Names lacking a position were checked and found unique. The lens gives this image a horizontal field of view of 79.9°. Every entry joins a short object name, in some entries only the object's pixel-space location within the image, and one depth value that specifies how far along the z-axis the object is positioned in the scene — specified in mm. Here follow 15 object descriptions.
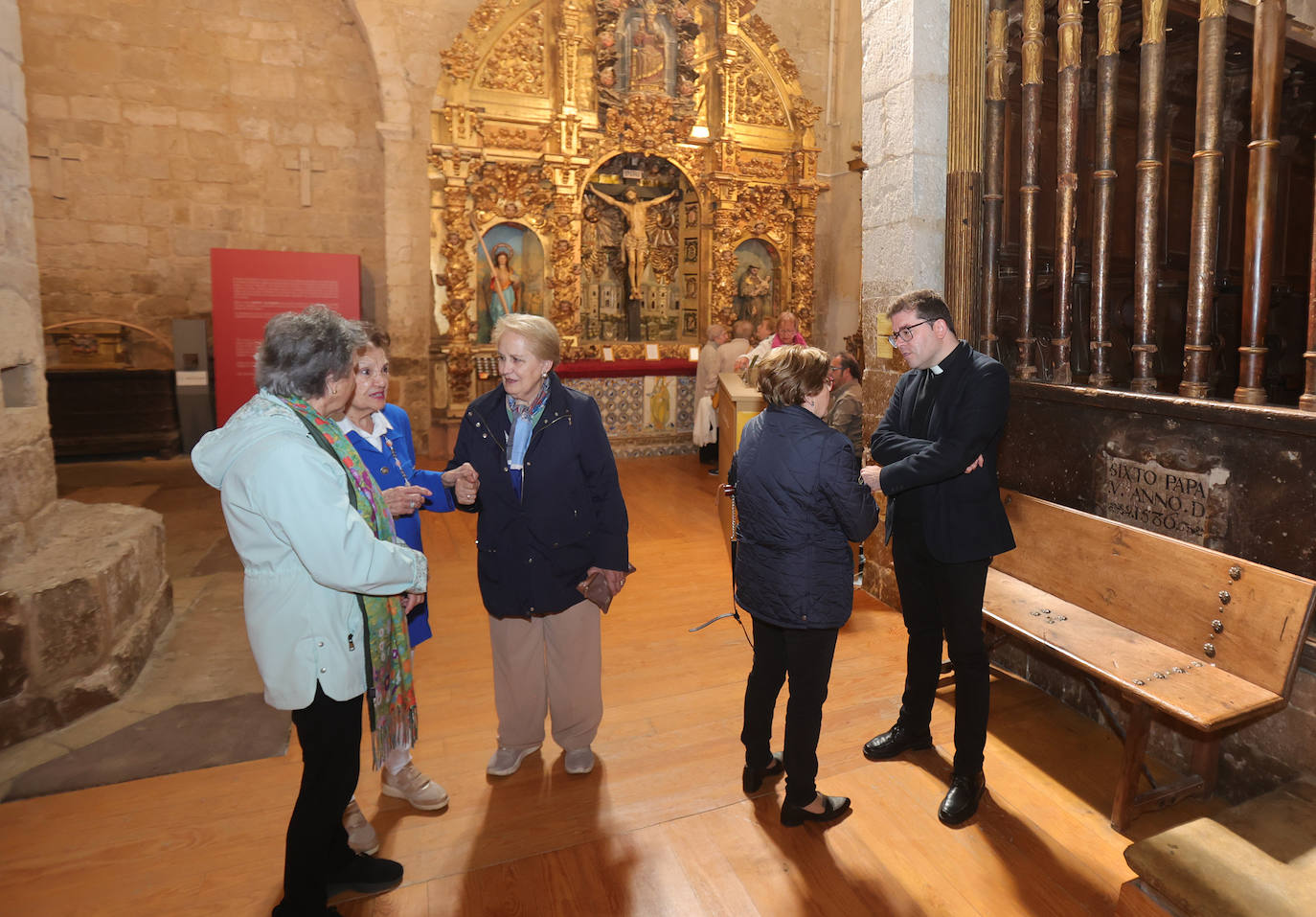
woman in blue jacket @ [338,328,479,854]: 2619
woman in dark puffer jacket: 2404
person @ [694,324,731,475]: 9008
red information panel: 7723
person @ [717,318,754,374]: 9086
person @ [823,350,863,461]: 5262
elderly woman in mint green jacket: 1823
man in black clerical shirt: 2600
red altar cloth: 9817
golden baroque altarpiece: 9672
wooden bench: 2457
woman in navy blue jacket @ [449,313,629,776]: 2686
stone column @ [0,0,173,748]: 3195
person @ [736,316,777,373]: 9688
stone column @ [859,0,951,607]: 4242
